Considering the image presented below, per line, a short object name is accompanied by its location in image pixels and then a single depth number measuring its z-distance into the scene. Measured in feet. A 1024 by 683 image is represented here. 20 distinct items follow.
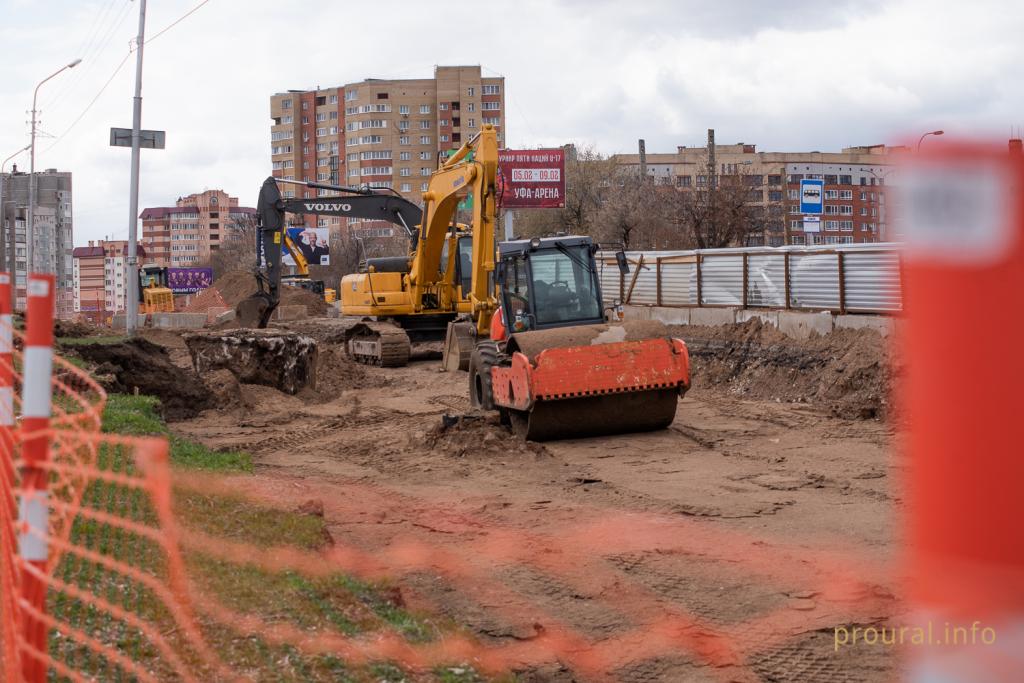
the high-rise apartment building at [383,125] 384.47
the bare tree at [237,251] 297.74
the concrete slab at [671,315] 81.82
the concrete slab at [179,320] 151.43
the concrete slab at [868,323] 59.06
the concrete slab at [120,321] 148.26
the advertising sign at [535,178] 146.00
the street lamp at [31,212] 169.38
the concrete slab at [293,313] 141.85
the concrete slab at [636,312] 87.20
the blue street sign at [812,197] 80.74
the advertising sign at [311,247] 245.24
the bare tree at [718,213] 128.77
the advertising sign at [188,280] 242.25
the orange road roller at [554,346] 44.42
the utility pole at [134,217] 91.66
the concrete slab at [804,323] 64.49
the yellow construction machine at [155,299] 180.14
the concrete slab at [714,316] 75.56
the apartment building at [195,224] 564.30
